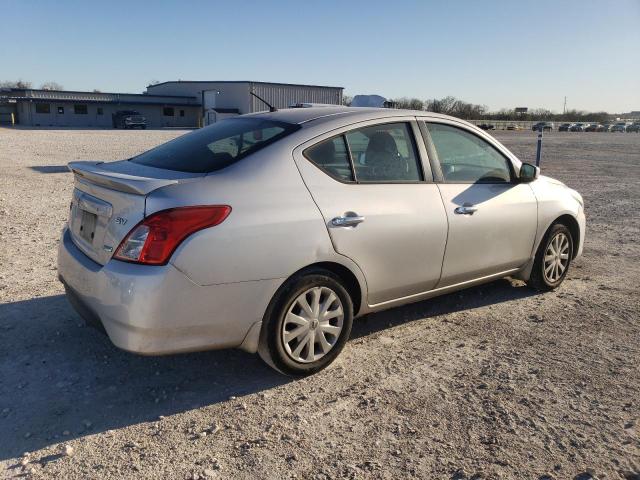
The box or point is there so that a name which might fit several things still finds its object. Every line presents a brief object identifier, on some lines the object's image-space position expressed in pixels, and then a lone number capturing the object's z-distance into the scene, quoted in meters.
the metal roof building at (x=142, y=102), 55.44
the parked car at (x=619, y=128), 93.00
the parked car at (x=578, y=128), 88.49
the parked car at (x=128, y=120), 52.59
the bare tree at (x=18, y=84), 98.56
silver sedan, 2.97
